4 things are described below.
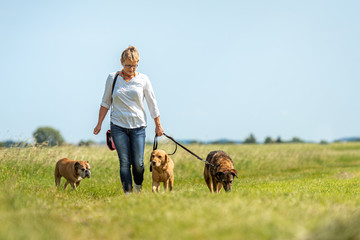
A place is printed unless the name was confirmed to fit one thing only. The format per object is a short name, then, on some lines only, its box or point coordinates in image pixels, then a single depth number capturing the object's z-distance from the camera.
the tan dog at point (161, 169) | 15.45
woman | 15.40
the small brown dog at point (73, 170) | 20.32
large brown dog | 15.88
